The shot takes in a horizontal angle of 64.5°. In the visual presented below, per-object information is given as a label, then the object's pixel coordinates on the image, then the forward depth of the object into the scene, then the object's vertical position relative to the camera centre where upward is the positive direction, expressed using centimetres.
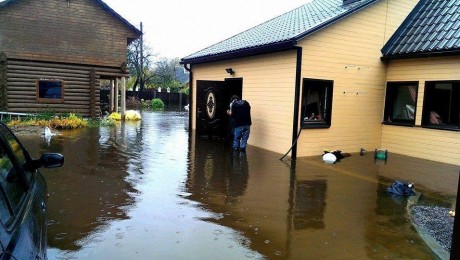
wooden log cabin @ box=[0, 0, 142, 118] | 1666 +184
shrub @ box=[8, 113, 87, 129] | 1477 -132
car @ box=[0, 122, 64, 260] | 199 -77
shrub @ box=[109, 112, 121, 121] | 1908 -127
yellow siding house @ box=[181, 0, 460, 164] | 986 +51
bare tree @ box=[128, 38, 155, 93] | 3884 +380
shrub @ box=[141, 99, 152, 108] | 3338 -94
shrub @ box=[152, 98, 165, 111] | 3273 -91
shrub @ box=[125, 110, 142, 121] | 1989 -125
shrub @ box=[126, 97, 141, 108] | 3266 -87
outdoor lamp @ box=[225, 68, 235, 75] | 1271 +89
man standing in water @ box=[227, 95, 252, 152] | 1059 -69
